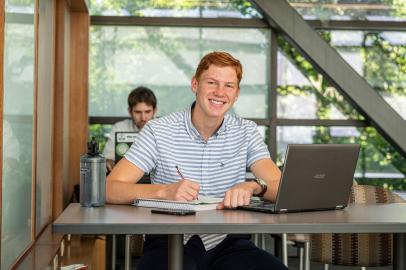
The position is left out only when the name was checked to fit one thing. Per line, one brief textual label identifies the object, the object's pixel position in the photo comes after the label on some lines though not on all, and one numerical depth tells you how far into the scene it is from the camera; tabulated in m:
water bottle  3.11
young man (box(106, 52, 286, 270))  3.26
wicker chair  4.18
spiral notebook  3.04
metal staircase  8.34
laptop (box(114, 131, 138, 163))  6.10
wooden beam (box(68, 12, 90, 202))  7.81
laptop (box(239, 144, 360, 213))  2.98
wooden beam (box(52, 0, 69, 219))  6.52
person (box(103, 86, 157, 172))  7.15
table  2.65
